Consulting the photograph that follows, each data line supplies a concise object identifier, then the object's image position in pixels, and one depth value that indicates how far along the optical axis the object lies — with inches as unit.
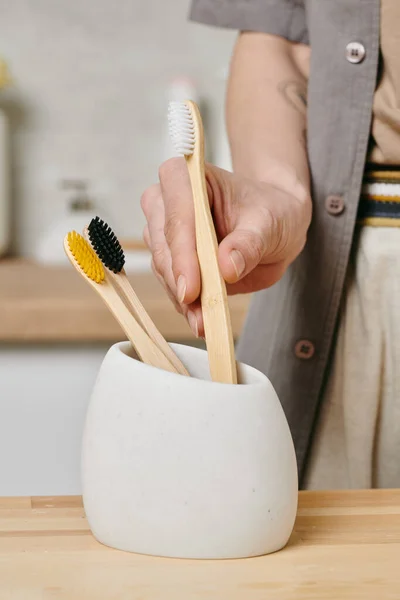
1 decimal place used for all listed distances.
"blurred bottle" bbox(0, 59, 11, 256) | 73.7
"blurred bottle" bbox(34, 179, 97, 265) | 76.1
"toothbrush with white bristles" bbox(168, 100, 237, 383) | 26.5
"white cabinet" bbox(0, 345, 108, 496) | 55.0
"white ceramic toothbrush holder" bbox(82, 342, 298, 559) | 25.4
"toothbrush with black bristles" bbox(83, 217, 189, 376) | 27.3
